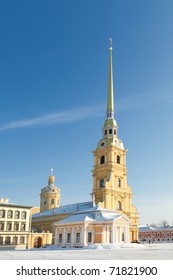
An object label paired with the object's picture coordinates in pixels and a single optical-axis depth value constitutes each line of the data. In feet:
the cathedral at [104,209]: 166.20
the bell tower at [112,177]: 209.87
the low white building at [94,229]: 163.94
